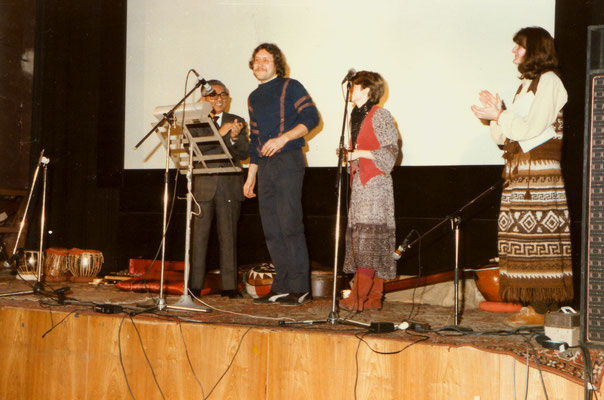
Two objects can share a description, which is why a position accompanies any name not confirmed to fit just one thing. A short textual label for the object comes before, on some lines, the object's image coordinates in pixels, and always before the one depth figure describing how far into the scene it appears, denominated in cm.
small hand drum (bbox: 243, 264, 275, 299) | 449
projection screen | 454
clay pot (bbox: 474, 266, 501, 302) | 411
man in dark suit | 435
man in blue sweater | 388
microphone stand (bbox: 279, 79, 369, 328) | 297
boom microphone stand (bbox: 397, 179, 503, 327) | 289
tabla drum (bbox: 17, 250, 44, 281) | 528
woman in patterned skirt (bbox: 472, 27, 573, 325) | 293
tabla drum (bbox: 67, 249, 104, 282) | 538
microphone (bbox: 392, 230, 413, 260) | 306
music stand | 330
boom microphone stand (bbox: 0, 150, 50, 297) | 396
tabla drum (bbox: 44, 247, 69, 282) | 535
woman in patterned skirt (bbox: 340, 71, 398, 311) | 360
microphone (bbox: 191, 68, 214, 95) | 323
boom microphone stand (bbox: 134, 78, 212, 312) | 339
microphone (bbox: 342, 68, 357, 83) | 295
